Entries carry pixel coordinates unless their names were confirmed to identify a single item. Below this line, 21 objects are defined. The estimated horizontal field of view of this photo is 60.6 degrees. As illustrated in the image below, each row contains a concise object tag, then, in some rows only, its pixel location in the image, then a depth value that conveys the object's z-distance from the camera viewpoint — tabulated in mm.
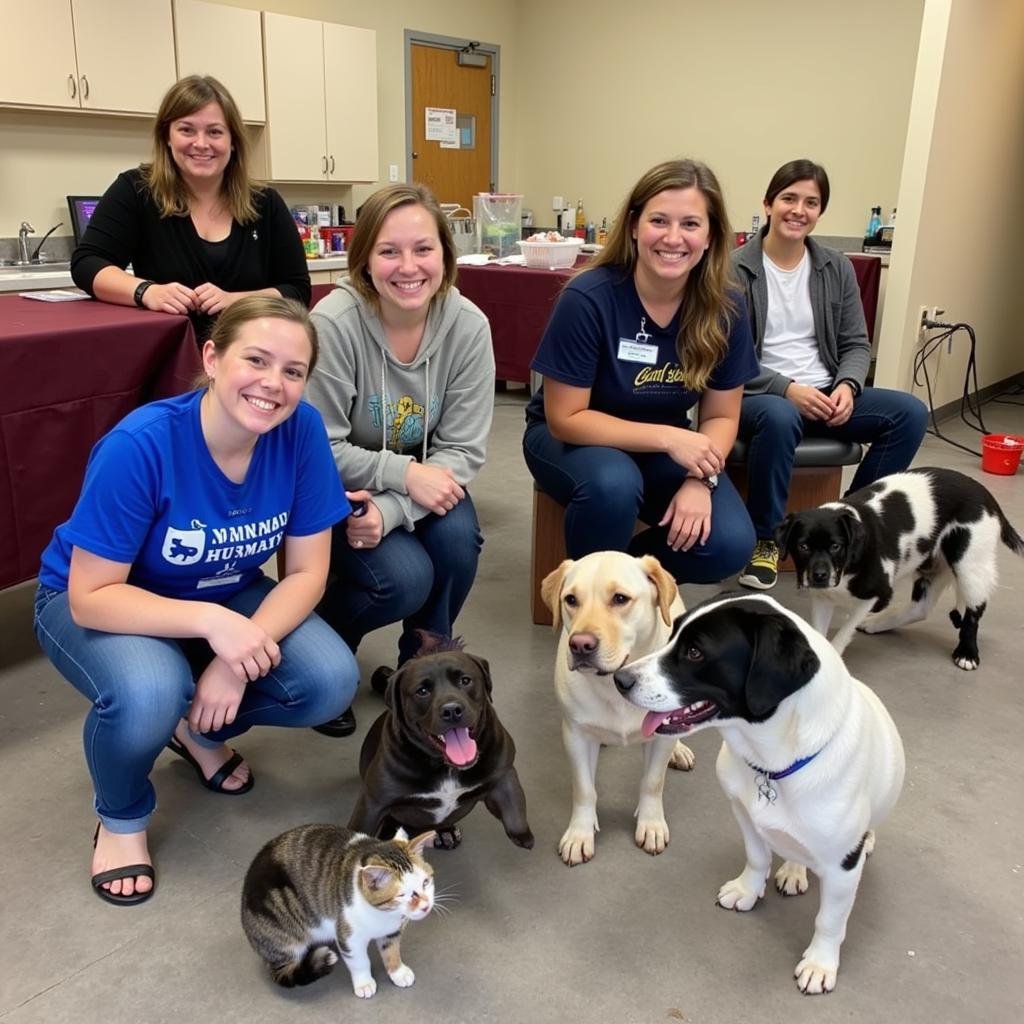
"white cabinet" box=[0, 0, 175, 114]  4250
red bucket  4000
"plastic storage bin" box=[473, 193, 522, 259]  4879
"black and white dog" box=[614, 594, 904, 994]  1201
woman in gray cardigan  2572
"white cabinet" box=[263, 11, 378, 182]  5312
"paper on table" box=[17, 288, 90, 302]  2408
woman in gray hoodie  1812
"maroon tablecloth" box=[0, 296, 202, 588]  1965
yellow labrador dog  1509
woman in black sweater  2230
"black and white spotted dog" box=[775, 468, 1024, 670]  2205
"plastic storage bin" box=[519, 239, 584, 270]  4207
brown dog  1396
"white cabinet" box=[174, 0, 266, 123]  4840
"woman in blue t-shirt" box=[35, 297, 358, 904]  1427
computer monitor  4723
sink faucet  4672
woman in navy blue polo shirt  2096
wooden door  6523
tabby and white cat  1219
